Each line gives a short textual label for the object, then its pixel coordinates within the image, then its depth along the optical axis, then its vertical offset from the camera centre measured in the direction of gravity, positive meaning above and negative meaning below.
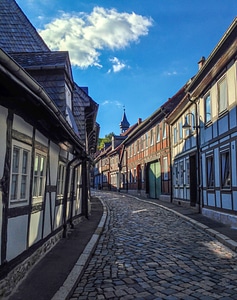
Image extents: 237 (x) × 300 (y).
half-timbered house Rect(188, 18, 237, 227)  8.01 +2.03
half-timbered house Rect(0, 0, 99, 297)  3.25 +0.54
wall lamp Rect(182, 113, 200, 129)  11.09 +2.51
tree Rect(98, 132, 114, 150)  61.63 +10.57
